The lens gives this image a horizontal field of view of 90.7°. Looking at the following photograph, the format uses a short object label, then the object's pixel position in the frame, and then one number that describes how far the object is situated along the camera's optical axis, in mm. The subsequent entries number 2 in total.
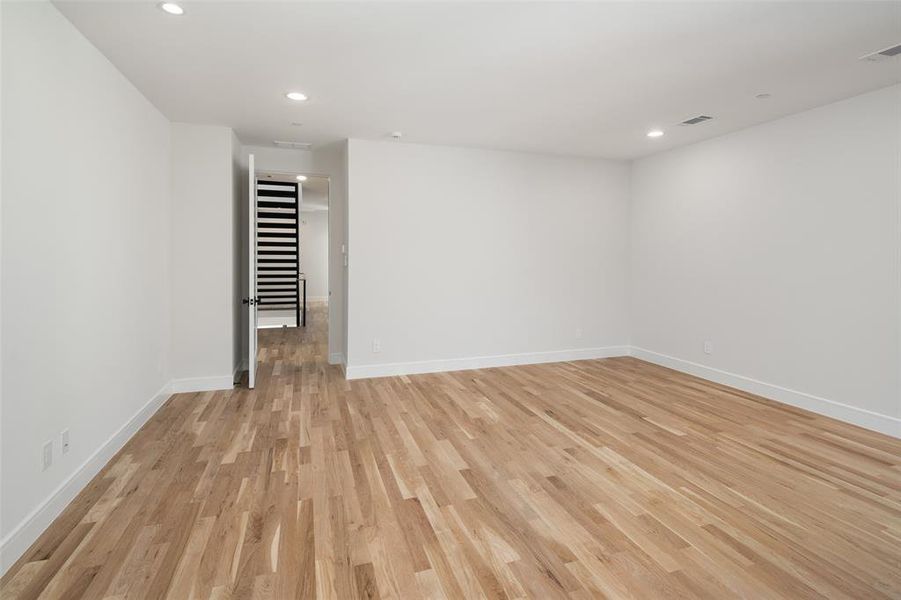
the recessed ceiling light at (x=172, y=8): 2188
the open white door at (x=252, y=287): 4281
